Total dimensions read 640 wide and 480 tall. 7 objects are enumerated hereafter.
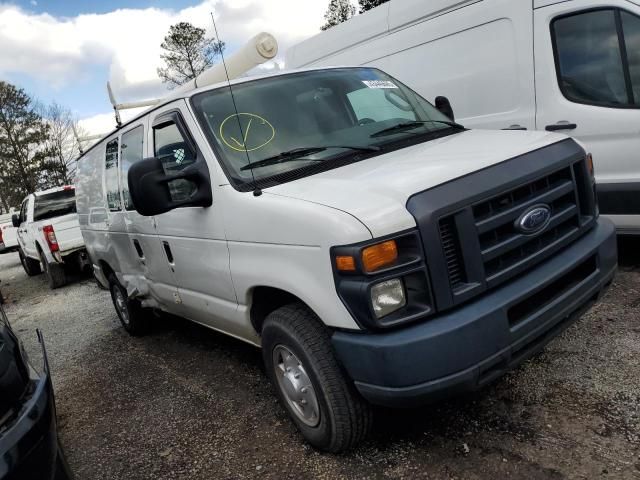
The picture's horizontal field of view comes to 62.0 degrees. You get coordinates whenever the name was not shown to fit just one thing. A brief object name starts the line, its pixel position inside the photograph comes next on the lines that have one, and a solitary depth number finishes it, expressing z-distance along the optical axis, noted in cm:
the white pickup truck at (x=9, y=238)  1507
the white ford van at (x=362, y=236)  220
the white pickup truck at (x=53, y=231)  927
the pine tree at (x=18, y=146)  3647
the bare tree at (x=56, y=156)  3844
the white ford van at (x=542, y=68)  423
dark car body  177
